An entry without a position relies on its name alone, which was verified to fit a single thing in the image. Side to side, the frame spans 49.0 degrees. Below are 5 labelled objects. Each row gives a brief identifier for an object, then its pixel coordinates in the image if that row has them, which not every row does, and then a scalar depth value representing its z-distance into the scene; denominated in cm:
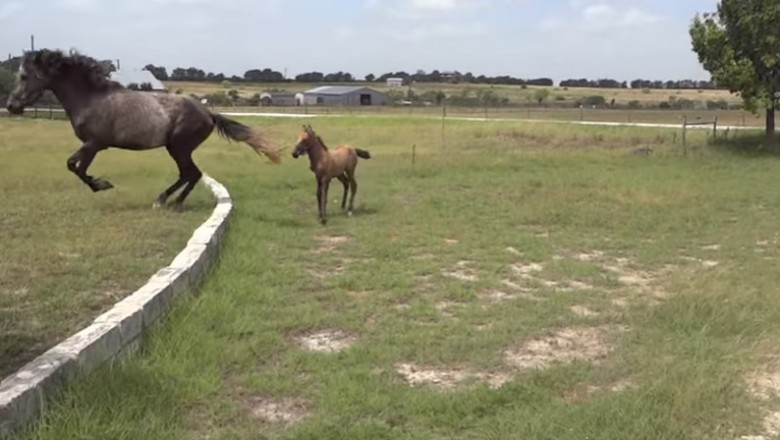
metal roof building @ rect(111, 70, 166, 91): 5394
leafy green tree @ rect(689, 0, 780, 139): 2492
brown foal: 1113
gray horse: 1110
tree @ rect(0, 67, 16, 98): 2870
